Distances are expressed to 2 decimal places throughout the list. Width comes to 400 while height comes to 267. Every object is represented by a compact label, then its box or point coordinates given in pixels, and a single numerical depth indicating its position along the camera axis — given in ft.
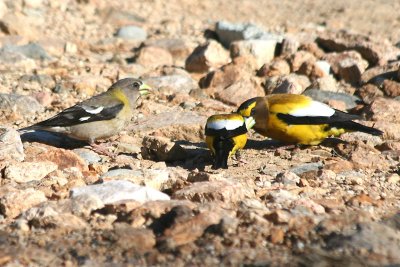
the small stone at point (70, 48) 44.27
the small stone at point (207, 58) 40.40
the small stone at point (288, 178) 22.98
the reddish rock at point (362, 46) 39.70
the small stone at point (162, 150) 27.14
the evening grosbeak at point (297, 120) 28.71
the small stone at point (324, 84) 36.14
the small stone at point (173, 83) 37.35
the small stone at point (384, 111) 31.68
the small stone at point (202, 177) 21.31
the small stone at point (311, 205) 19.39
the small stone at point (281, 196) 20.35
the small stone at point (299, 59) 38.99
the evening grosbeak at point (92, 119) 29.81
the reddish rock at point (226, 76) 37.14
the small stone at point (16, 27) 45.70
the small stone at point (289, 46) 40.81
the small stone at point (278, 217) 18.03
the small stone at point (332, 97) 34.50
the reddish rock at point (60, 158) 25.24
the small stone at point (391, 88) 35.29
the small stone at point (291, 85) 35.76
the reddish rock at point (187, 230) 17.08
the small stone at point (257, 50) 40.42
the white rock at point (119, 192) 19.67
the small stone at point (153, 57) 42.32
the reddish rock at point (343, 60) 38.52
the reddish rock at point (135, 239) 16.92
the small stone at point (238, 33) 43.16
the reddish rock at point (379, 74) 36.60
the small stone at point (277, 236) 17.24
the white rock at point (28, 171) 23.06
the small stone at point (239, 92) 35.40
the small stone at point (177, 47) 43.88
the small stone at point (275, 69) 38.40
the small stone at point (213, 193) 19.81
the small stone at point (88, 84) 36.52
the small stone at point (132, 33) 48.21
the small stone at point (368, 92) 35.35
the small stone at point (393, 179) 23.59
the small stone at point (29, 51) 41.55
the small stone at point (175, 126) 30.63
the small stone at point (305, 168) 24.96
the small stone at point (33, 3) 51.21
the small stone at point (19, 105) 32.83
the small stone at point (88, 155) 28.18
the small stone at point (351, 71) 38.09
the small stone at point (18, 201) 19.48
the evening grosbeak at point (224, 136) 25.80
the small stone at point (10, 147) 25.05
